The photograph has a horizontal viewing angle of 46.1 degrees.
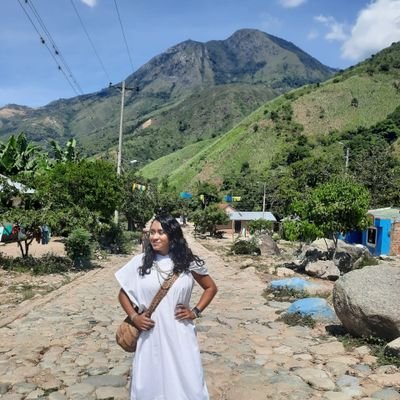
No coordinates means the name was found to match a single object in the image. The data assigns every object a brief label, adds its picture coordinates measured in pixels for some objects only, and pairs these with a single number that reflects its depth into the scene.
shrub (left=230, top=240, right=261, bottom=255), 23.53
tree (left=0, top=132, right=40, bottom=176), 23.52
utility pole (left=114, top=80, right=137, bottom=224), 25.00
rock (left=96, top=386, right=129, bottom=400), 5.00
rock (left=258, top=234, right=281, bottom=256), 23.81
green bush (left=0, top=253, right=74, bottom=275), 13.67
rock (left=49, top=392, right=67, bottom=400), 4.90
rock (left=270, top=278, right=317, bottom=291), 11.28
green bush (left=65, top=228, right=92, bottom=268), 15.28
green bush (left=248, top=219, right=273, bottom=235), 36.74
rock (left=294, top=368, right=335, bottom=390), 5.45
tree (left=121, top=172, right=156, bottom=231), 31.90
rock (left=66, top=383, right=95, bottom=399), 5.04
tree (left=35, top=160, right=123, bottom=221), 19.34
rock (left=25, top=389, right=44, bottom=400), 4.89
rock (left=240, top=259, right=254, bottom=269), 18.09
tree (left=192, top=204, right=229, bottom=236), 42.19
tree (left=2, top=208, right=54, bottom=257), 13.61
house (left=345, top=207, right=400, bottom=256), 26.23
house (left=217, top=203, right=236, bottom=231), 58.78
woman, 3.45
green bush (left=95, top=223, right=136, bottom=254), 22.05
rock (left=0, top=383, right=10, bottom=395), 5.01
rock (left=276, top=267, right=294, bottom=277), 15.35
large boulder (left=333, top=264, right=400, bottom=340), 6.67
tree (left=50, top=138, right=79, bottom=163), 28.44
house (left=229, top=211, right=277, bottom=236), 51.44
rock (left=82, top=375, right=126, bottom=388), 5.36
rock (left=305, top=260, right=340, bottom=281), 14.92
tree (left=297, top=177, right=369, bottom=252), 16.08
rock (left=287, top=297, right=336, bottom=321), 8.45
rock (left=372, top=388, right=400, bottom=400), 5.04
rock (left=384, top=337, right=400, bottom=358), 6.09
